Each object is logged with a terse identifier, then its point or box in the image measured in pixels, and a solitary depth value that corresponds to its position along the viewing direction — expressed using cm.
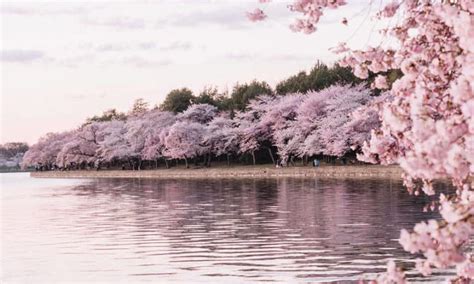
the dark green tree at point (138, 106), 12988
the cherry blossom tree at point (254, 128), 8325
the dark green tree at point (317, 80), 8812
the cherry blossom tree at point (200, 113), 9850
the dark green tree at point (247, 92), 9488
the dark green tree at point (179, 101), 10944
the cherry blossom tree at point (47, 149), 12950
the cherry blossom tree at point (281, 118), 7925
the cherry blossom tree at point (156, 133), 9736
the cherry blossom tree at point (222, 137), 8688
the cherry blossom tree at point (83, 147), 11638
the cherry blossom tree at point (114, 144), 10462
